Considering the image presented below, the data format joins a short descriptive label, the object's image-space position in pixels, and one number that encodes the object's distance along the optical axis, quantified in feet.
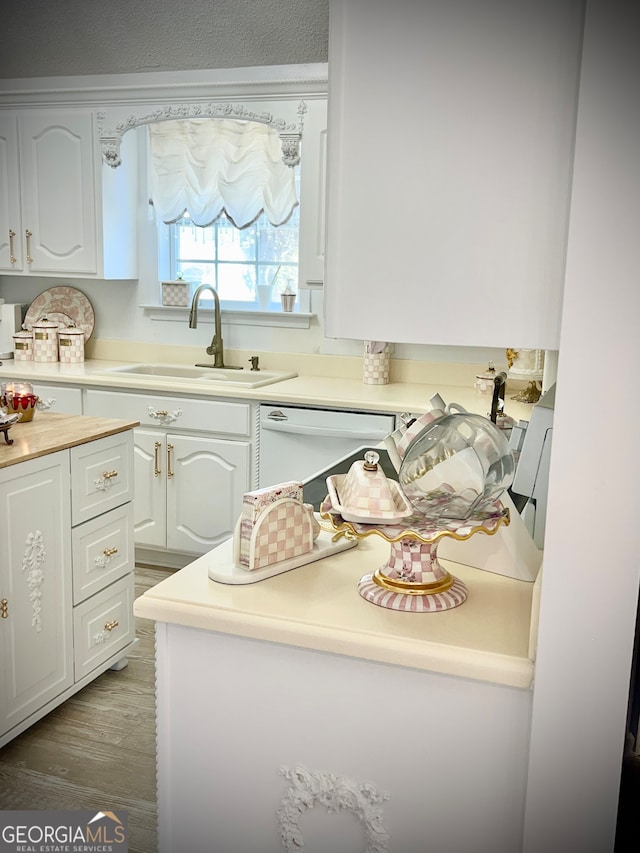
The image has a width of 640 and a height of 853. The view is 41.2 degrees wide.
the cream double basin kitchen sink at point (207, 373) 13.75
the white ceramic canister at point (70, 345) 14.53
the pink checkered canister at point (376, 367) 13.16
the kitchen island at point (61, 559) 8.10
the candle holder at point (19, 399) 9.25
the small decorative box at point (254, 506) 4.79
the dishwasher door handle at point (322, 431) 11.60
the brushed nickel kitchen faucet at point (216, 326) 13.79
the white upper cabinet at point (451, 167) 3.62
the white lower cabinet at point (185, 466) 12.50
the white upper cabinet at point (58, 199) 13.91
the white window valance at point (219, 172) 13.94
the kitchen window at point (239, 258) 14.51
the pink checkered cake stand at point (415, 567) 4.37
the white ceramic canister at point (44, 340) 14.37
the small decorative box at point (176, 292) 14.73
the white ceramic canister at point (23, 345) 14.55
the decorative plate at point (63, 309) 15.42
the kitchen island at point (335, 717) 4.16
